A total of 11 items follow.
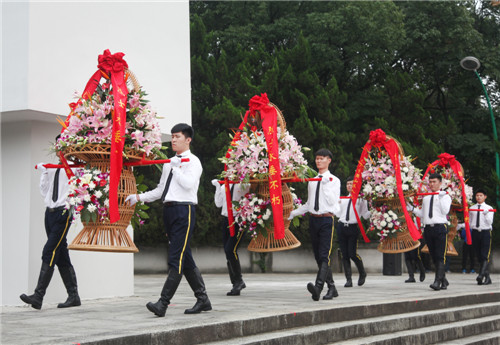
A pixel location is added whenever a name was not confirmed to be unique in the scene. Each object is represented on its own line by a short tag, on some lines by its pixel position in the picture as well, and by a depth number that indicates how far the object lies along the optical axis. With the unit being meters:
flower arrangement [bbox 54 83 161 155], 7.26
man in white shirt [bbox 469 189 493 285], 14.34
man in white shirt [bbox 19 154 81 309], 8.37
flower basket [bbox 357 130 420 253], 11.98
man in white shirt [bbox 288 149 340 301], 9.43
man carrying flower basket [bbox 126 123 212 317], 7.23
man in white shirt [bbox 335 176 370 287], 12.84
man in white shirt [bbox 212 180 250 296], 10.08
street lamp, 19.03
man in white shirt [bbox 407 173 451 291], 11.93
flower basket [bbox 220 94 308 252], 9.20
